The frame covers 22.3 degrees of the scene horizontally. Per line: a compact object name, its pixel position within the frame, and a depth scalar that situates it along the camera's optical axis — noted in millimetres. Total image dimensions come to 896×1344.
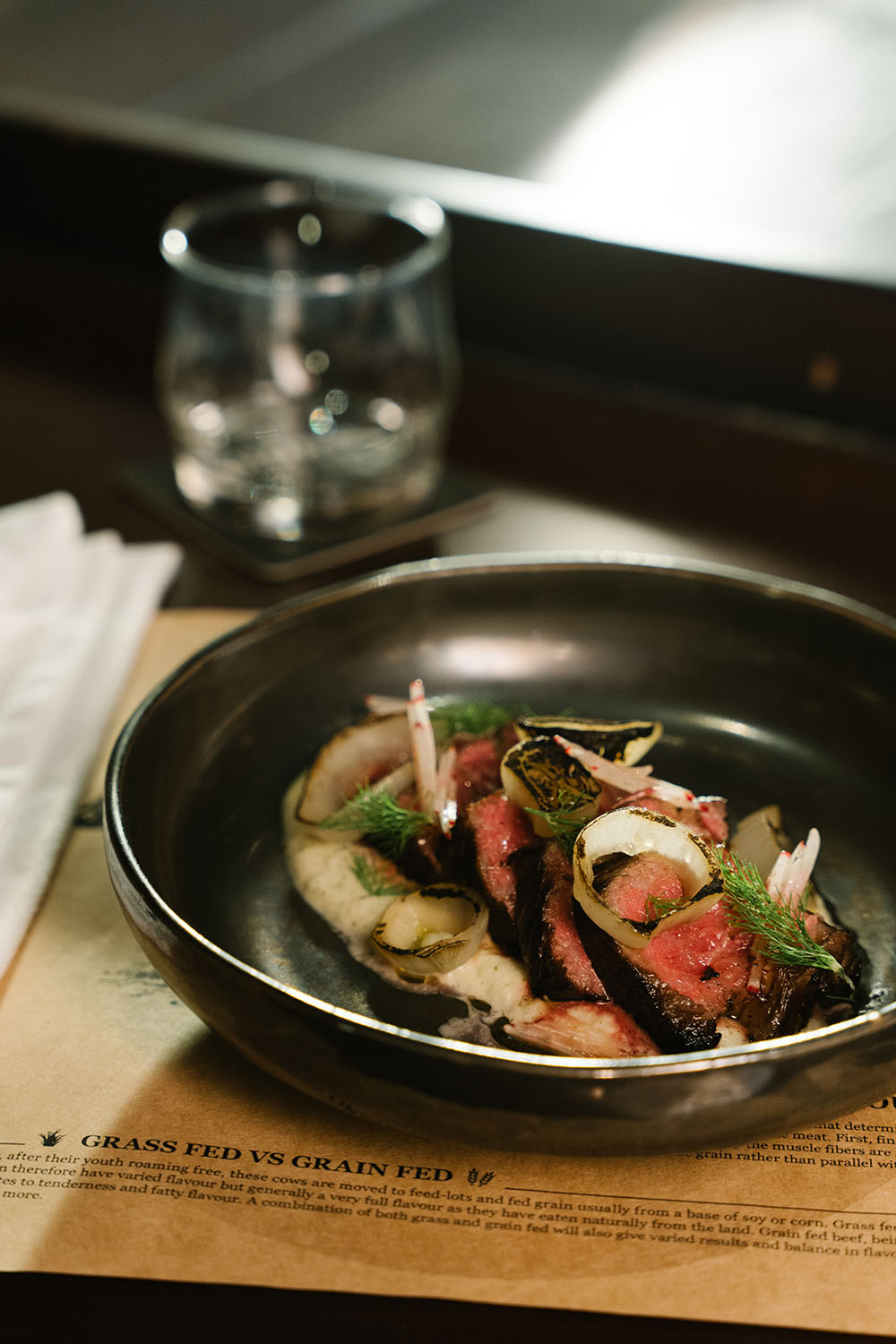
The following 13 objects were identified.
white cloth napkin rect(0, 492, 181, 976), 576
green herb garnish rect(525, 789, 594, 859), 520
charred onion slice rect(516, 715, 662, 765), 558
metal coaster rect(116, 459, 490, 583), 734
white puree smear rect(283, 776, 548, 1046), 502
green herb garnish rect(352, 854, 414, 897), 537
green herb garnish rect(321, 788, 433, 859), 546
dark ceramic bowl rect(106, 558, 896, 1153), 443
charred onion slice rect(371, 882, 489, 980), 505
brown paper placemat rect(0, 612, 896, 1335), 457
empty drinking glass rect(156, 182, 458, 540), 745
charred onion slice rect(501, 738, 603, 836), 529
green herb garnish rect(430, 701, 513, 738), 589
